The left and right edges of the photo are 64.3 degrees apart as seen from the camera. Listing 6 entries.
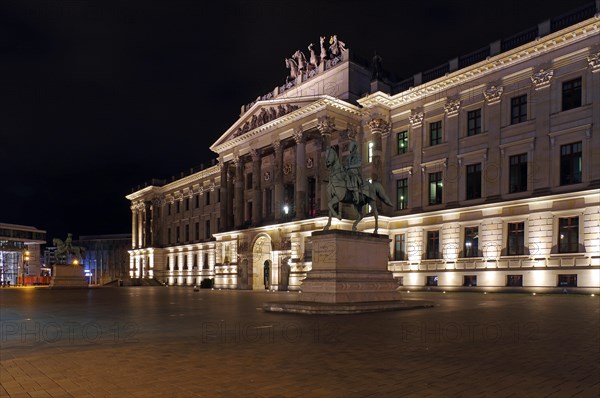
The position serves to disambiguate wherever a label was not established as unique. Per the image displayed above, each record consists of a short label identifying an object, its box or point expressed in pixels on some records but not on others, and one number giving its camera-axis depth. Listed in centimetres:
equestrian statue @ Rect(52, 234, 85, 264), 5956
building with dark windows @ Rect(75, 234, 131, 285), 13162
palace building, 3534
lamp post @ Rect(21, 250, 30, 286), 11000
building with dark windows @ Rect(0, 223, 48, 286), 11338
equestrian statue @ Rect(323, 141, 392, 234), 2203
